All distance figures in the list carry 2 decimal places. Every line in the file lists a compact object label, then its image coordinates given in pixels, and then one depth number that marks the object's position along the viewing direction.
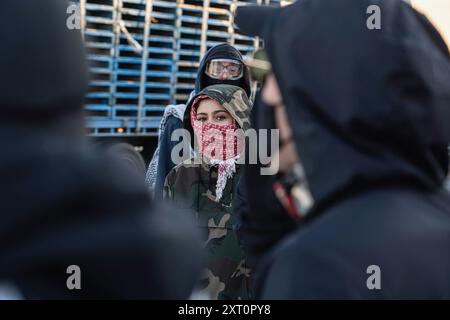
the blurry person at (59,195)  2.07
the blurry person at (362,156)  2.83
